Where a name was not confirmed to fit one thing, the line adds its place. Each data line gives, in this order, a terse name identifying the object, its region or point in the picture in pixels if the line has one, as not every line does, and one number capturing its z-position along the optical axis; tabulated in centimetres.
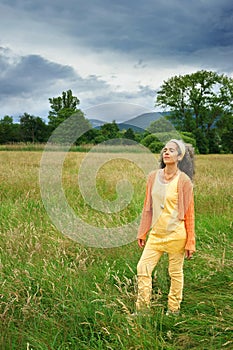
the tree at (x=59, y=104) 4695
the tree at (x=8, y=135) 5359
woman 312
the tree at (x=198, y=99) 5331
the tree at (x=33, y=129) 5161
